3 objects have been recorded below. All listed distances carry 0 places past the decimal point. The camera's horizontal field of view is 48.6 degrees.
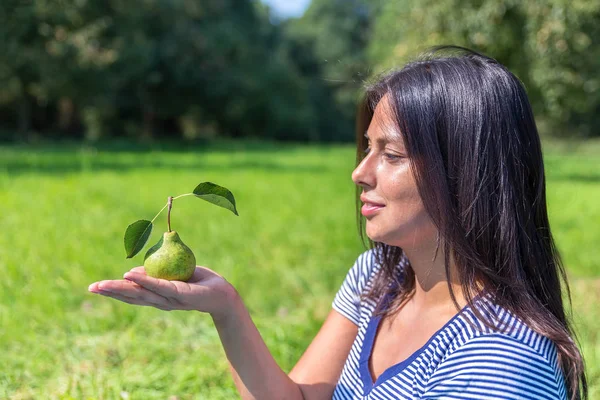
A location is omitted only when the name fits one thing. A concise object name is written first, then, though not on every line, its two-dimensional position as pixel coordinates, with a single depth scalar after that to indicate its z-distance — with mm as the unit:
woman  1335
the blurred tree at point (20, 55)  16906
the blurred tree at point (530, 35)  9445
